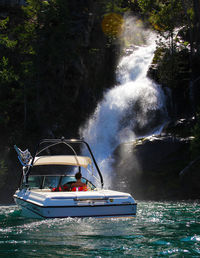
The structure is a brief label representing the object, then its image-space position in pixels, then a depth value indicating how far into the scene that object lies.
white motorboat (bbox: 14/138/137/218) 9.80
